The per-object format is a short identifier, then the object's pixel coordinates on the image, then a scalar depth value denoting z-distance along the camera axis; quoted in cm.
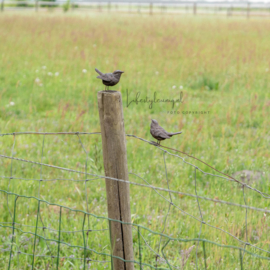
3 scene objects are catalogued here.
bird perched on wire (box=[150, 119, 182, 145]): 496
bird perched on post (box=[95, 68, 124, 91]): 475
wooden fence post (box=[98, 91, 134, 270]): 410
